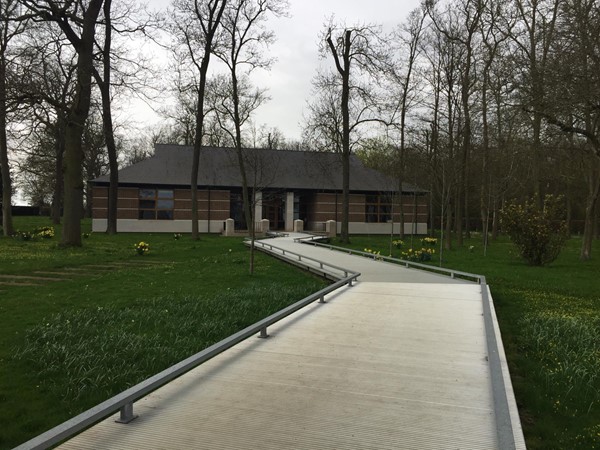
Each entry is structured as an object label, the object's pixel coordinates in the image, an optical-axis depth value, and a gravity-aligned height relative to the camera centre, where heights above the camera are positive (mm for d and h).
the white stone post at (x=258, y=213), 38469 +948
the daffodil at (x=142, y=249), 18109 -963
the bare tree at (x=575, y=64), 10039 +3513
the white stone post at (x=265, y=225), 36575 -18
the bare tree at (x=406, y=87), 29062 +8688
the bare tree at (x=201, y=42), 27375 +10580
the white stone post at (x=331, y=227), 37922 -122
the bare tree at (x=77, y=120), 18328 +3956
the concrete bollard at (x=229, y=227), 33781 -185
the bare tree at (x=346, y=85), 26234 +7874
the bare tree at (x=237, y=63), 28875 +10045
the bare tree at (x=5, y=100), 14678 +4263
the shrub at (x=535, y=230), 16344 -85
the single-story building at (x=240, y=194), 35562 +2421
